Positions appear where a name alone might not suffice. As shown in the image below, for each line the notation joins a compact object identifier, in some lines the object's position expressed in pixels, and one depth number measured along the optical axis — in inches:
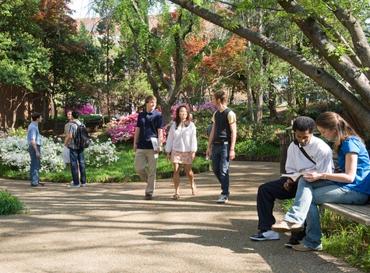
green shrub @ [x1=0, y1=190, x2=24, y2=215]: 279.3
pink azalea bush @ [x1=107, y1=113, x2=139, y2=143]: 818.8
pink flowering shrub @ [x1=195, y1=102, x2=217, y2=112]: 1036.6
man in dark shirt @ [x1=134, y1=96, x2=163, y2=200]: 335.6
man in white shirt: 203.5
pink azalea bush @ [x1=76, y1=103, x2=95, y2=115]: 1143.6
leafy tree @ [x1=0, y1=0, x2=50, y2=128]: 802.8
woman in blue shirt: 192.2
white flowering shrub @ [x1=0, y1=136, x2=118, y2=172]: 522.9
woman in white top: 341.7
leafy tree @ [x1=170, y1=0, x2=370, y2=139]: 268.7
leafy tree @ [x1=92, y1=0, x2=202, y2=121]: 629.3
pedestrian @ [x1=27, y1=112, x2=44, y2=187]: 444.8
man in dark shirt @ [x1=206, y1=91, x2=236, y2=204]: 308.0
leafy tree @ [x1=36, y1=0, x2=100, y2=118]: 940.0
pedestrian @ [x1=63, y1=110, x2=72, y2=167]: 442.5
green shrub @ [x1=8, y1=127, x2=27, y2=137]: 761.6
